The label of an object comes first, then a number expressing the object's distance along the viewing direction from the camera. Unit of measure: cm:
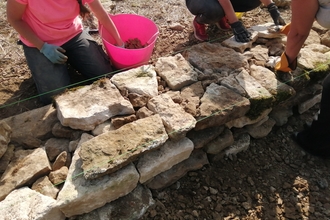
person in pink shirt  229
